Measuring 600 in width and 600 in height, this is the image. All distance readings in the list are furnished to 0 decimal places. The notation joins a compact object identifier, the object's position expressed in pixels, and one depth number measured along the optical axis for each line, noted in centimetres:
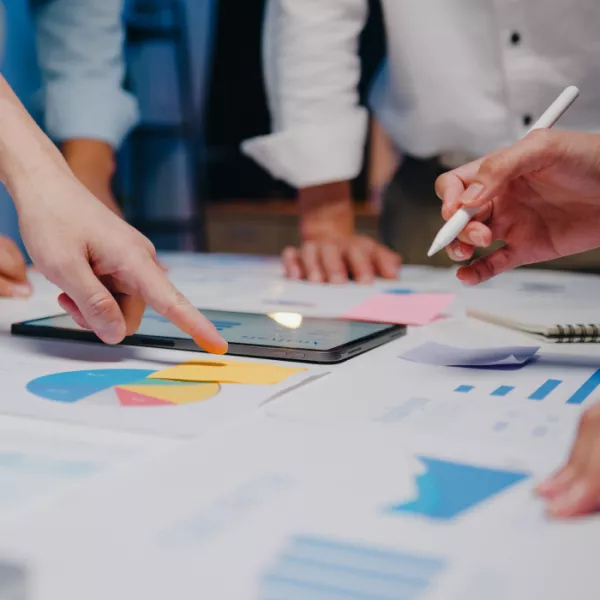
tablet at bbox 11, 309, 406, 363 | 62
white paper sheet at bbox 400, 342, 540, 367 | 61
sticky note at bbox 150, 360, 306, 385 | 54
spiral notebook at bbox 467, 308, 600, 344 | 69
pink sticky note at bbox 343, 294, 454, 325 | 80
